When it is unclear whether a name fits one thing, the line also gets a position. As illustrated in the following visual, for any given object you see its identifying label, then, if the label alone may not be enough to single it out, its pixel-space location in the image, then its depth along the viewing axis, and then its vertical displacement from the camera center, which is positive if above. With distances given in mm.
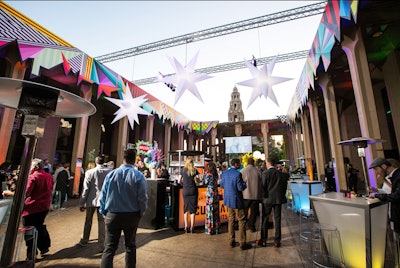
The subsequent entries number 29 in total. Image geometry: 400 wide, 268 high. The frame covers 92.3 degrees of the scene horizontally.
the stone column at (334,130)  8780 +1722
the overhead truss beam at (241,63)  14568 +8438
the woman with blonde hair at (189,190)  4363 -520
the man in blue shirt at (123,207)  2314 -485
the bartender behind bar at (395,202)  2583 -484
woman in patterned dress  4371 -766
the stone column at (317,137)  11750 +1833
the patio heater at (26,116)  1508 +443
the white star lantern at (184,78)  5203 +2515
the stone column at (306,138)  14094 +2142
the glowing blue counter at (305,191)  6324 -779
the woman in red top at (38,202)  3076 -552
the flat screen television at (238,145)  17886 +2105
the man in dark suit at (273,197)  3703 -577
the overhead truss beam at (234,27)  11812 +9130
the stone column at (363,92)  5836 +2376
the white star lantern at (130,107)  7660 +2471
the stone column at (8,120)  7113 +1750
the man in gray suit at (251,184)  4117 -356
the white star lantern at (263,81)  5254 +2428
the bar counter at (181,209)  4680 -1040
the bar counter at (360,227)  2518 -815
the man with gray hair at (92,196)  3596 -537
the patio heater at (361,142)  3875 +516
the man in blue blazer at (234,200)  3584 -619
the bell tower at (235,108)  50312 +15481
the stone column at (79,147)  9633 +1050
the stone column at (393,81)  8375 +3810
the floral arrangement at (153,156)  6420 +375
